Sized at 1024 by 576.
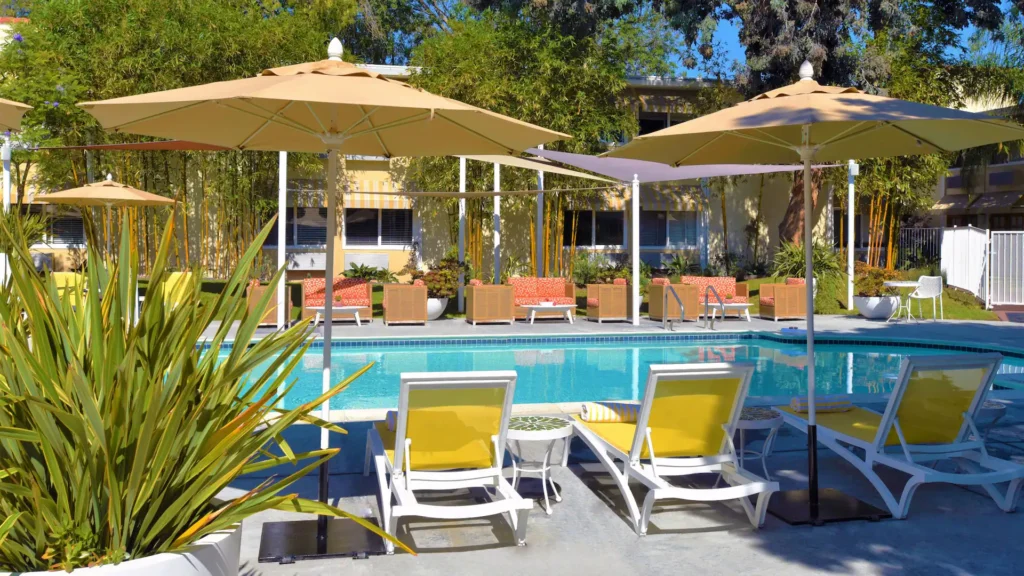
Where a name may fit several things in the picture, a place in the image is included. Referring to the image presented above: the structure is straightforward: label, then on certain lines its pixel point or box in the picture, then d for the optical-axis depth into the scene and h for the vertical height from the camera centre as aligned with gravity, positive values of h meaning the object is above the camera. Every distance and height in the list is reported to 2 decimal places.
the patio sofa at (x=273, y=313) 13.88 -1.05
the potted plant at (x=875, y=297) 16.36 -0.84
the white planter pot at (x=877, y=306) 16.34 -1.01
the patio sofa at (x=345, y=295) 15.00 -0.78
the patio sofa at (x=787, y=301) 16.34 -0.92
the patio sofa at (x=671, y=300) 15.72 -0.90
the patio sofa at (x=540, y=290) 16.42 -0.74
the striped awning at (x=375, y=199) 19.99 +1.17
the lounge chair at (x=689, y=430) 4.42 -0.92
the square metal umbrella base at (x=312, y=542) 3.93 -1.35
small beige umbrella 13.25 +0.80
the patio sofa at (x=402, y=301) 15.33 -0.89
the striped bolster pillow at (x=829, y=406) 5.66 -1.00
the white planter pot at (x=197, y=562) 2.31 -0.85
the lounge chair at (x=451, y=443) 4.11 -0.94
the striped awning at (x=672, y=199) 22.36 +1.30
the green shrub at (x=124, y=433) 2.40 -0.52
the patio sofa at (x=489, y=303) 15.47 -0.93
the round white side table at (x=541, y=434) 4.76 -1.00
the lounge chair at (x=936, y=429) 4.60 -0.96
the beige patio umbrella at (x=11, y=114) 4.77 +0.73
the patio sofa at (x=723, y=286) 16.62 -0.67
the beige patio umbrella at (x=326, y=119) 3.94 +0.69
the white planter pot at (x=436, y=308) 16.28 -1.07
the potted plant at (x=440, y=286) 16.27 -0.67
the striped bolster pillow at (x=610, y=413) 5.43 -1.00
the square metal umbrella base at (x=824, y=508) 4.50 -1.34
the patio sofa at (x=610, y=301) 16.05 -0.91
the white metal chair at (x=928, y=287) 15.73 -0.63
